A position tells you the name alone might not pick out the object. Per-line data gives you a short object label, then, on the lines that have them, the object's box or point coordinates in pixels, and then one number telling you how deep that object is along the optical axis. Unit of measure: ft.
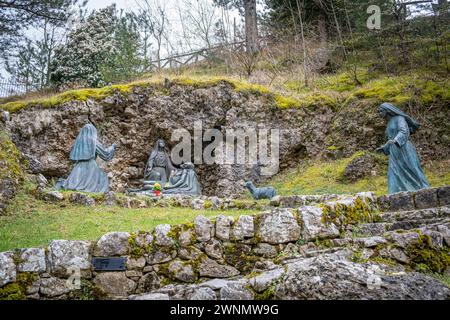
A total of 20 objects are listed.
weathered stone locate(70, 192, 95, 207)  34.17
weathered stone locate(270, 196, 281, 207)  34.04
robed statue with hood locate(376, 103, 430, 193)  26.19
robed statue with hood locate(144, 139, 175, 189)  48.55
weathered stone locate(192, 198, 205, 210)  35.57
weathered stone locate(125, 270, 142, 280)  15.14
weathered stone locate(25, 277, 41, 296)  14.28
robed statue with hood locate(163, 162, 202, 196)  44.42
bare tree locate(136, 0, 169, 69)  85.61
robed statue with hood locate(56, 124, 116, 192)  38.11
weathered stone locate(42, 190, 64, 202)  34.27
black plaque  15.03
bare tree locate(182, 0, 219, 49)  82.17
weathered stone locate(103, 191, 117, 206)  34.73
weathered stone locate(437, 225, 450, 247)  13.90
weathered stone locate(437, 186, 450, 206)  20.18
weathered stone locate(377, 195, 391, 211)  21.99
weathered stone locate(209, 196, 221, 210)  35.14
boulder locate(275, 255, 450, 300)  9.93
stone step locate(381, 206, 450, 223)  17.38
